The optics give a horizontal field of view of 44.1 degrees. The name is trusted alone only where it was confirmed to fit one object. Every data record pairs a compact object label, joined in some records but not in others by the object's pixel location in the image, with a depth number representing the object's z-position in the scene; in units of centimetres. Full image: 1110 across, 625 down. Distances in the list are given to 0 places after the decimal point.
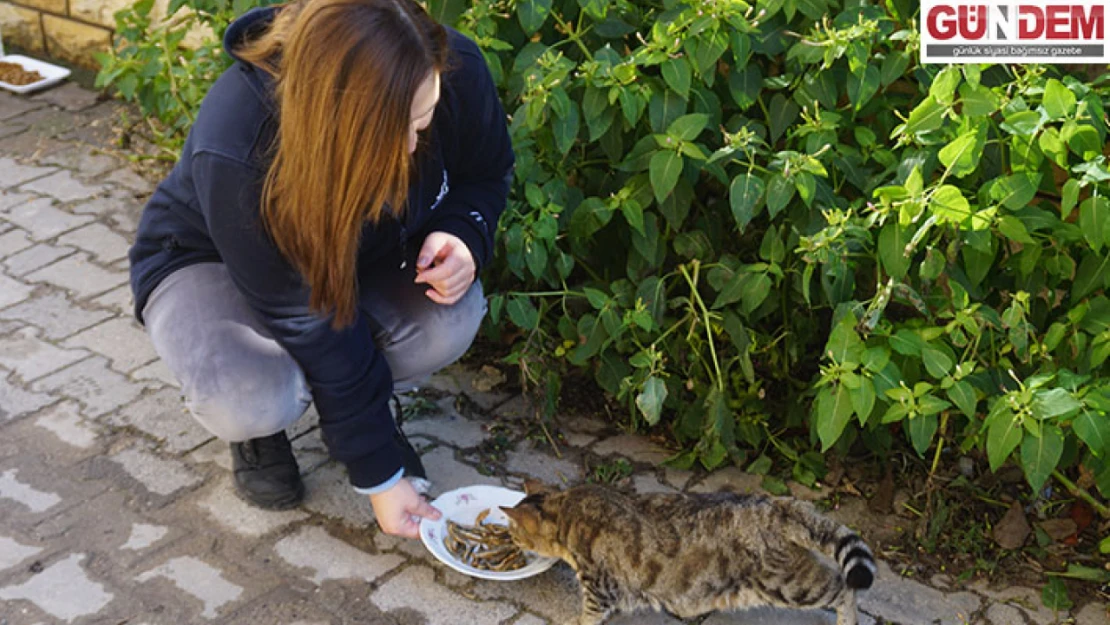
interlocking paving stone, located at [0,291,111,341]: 523
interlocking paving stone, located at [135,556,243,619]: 384
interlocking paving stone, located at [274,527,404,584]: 397
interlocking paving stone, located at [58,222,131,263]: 575
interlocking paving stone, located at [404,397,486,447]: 461
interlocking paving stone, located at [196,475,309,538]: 416
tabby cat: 360
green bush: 364
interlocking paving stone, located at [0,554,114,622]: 380
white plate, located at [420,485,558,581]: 379
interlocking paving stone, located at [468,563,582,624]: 385
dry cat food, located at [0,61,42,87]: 738
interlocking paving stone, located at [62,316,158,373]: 503
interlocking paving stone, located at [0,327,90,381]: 497
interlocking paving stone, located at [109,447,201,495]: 436
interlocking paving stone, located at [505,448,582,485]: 442
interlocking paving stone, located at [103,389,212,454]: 458
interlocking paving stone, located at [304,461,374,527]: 422
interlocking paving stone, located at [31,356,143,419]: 478
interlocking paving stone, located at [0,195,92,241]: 593
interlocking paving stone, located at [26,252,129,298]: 550
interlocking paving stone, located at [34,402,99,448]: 458
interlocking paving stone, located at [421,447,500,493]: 440
